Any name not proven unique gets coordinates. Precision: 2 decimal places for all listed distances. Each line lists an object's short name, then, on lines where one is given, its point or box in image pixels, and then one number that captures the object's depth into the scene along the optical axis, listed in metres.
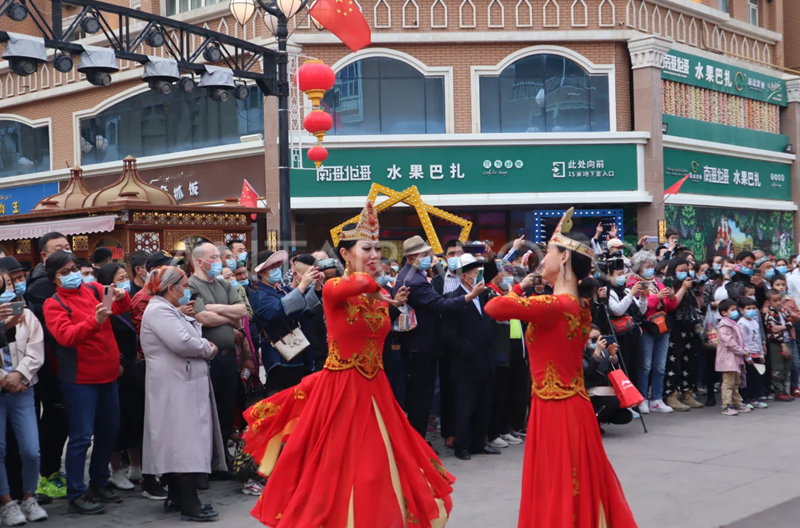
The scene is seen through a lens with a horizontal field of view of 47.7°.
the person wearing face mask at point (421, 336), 8.70
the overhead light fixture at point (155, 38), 13.08
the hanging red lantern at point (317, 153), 16.52
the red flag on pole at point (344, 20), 13.18
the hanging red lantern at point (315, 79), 13.59
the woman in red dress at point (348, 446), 5.28
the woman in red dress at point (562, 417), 4.75
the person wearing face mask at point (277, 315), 7.35
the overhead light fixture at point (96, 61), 12.21
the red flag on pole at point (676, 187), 22.89
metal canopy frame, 11.66
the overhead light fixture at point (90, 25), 12.14
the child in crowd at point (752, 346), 11.62
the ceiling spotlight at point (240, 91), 14.09
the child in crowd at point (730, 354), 11.25
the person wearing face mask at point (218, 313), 7.45
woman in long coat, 6.53
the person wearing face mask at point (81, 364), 6.64
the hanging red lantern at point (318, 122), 14.52
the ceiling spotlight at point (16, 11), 11.33
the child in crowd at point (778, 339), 12.22
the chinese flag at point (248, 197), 19.16
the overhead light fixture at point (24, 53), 11.13
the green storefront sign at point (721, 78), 24.73
